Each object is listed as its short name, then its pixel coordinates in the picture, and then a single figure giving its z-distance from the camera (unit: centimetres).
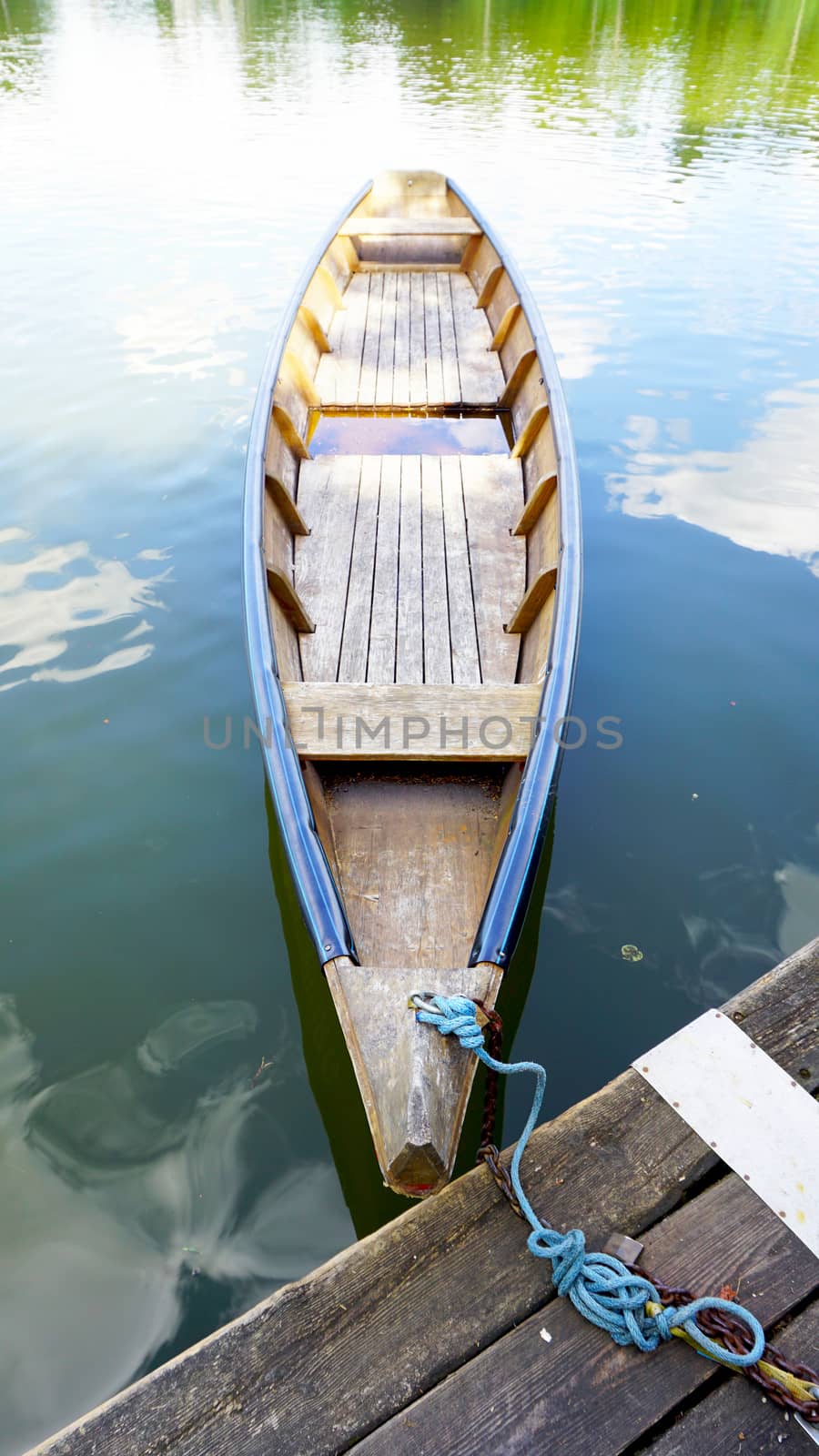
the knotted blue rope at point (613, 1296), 210
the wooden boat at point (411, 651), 264
